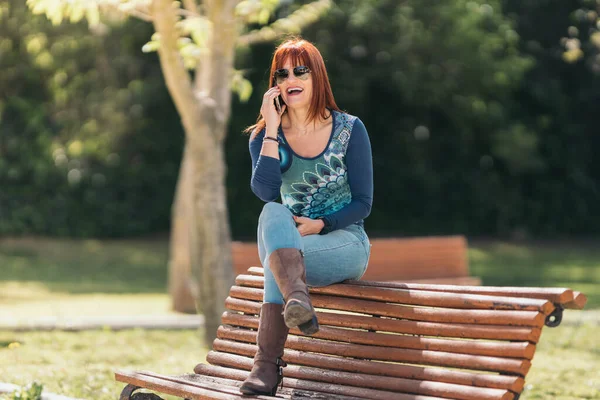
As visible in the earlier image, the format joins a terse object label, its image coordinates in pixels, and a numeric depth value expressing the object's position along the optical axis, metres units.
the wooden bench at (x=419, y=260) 11.23
